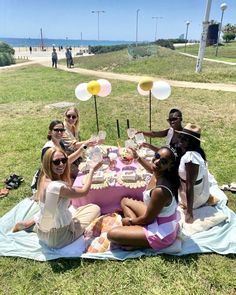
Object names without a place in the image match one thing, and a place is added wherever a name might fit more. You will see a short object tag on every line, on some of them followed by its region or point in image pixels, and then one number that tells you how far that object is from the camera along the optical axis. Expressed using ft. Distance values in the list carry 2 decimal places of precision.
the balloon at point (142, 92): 15.26
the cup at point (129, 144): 13.11
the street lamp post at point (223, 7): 64.05
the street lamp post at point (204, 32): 42.42
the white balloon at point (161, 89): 14.78
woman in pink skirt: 8.88
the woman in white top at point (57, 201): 9.17
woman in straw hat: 10.65
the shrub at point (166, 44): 115.96
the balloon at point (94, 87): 14.96
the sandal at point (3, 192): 14.41
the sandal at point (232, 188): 14.16
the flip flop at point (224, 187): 14.34
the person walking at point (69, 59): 64.67
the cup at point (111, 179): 11.61
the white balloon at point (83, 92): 15.20
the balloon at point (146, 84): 14.49
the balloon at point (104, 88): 15.23
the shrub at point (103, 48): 128.89
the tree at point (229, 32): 153.35
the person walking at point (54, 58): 65.74
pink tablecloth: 11.58
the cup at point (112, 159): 12.78
